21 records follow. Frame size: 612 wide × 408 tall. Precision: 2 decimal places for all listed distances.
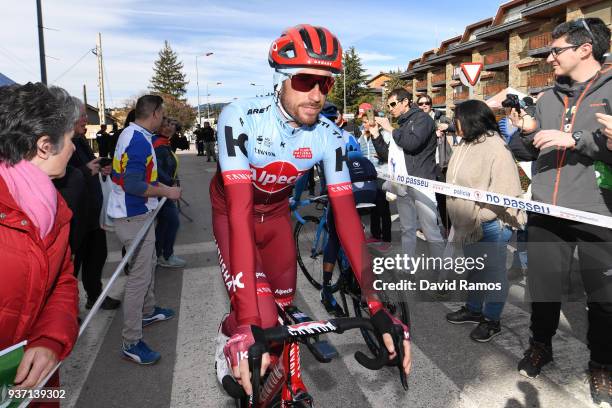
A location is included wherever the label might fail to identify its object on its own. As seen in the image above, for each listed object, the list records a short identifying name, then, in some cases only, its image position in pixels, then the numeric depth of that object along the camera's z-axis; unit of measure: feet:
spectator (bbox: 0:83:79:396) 5.42
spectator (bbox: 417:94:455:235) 23.16
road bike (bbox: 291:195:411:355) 13.23
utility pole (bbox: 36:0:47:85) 48.32
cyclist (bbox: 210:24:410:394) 6.82
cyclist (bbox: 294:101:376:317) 16.02
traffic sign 31.22
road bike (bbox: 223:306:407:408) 5.42
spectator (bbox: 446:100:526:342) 13.69
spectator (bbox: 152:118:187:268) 21.91
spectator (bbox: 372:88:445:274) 17.53
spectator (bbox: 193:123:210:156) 109.27
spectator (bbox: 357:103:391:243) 19.30
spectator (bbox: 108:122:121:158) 51.05
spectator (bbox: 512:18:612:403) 10.16
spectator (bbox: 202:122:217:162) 90.43
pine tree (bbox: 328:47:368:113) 283.18
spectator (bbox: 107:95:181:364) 12.87
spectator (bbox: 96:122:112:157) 58.99
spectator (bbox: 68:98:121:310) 15.34
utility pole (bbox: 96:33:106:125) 138.40
